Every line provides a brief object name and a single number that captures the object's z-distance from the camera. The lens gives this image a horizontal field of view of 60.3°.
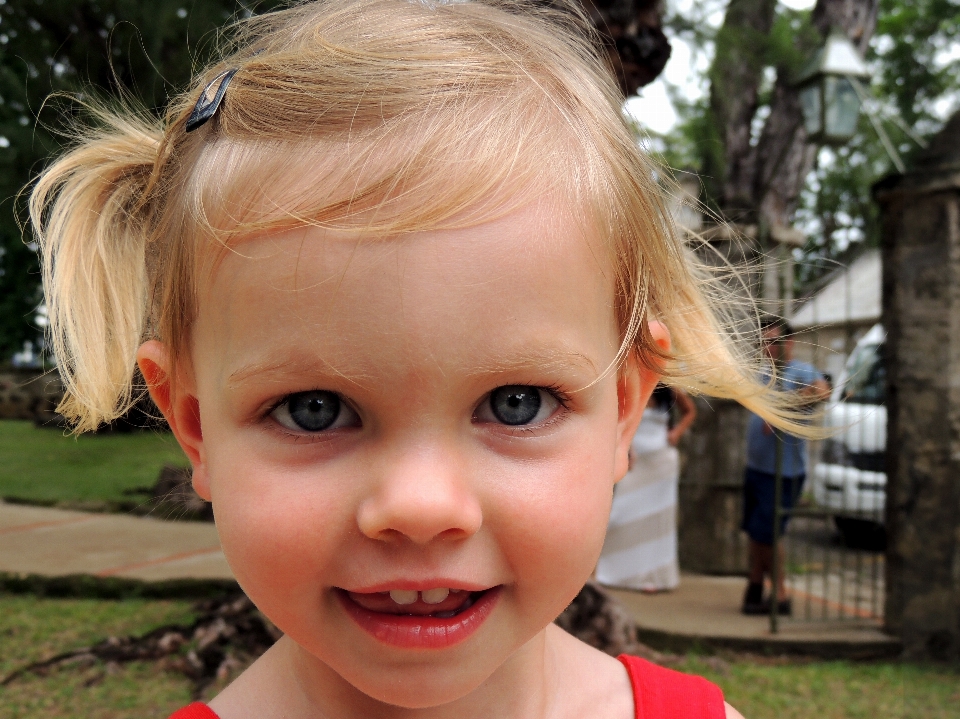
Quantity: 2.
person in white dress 5.72
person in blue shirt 5.12
